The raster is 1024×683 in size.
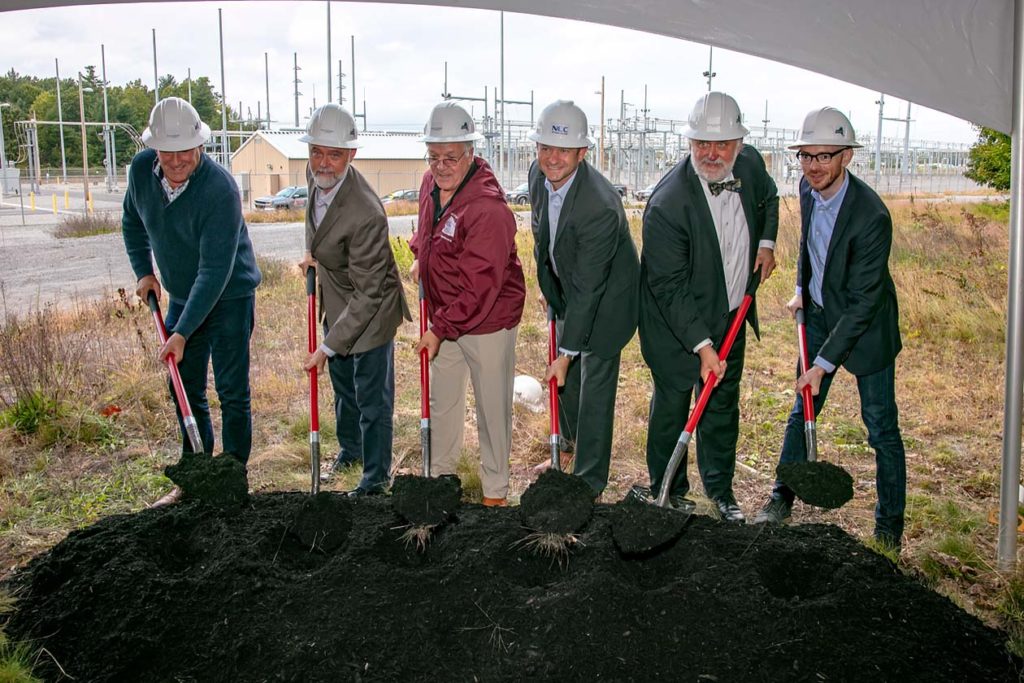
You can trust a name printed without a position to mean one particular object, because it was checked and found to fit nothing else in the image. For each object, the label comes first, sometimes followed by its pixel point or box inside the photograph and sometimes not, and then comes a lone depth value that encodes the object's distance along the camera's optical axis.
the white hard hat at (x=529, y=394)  5.65
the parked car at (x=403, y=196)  23.08
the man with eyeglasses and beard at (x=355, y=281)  3.76
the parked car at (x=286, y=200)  22.49
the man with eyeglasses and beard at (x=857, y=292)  3.41
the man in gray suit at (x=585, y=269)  3.61
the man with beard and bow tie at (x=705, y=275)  3.57
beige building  18.23
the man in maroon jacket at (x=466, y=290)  3.52
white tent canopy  3.24
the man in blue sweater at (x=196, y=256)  3.77
